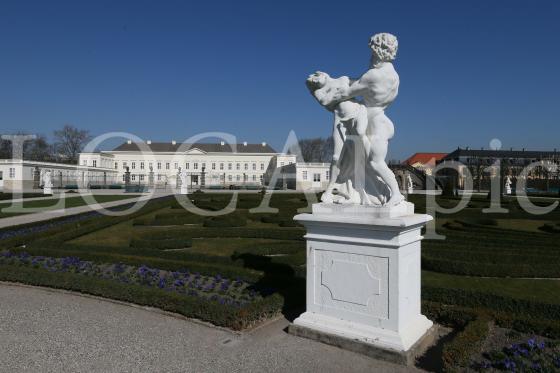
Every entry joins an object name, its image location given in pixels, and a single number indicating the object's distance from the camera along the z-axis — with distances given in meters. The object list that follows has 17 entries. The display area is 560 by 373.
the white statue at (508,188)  35.02
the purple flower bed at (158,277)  5.90
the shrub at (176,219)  13.77
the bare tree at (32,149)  57.96
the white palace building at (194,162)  66.88
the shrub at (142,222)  13.56
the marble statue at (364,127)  4.20
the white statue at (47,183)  29.78
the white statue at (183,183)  32.22
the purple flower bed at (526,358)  3.47
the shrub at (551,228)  12.38
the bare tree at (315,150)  72.62
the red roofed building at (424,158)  85.28
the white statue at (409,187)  37.38
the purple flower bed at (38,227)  11.12
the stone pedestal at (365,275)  3.88
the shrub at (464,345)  3.48
